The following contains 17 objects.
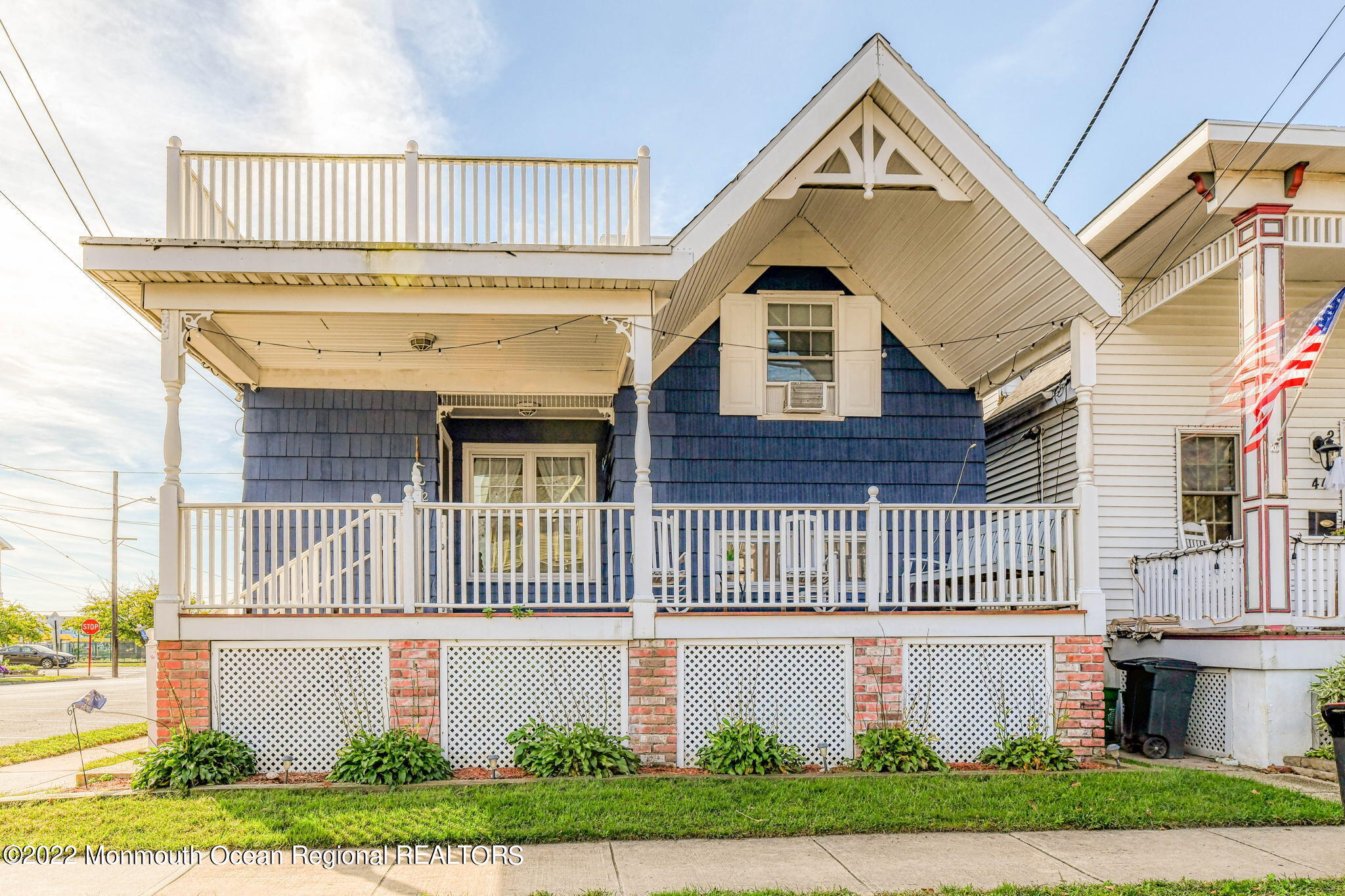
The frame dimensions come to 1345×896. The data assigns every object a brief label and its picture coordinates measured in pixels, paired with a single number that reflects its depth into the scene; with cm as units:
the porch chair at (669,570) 913
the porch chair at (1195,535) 1179
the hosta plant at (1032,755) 880
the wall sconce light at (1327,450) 1175
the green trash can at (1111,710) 1021
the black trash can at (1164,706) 948
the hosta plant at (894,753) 871
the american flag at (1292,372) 924
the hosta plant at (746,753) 858
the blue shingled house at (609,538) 877
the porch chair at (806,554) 904
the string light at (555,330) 1066
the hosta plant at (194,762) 814
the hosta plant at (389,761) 827
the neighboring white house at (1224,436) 916
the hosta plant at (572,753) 842
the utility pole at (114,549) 3200
